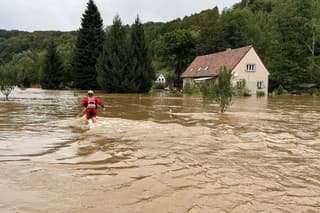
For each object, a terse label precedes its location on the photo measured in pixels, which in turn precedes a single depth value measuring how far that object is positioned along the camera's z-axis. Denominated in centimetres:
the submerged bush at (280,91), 3536
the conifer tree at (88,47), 4112
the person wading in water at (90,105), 965
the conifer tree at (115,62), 3181
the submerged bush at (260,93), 3305
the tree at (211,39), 5094
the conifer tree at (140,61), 3230
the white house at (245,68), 3482
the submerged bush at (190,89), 2970
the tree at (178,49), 5284
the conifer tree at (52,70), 4689
